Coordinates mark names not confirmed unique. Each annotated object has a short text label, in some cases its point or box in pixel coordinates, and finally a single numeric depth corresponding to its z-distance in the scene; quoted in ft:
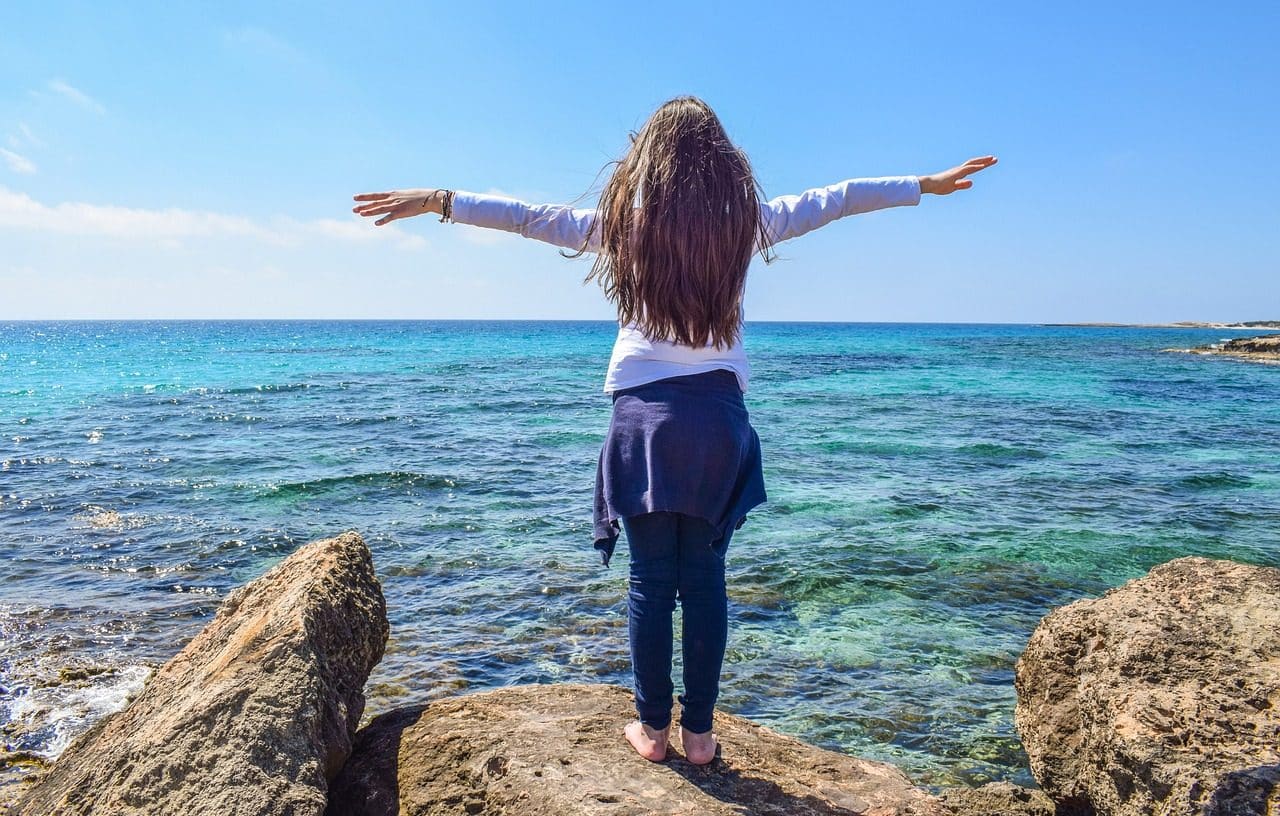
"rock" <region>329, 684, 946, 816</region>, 9.60
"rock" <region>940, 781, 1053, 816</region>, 11.05
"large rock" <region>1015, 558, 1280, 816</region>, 8.54
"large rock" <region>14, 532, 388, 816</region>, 8.75
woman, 9.76
